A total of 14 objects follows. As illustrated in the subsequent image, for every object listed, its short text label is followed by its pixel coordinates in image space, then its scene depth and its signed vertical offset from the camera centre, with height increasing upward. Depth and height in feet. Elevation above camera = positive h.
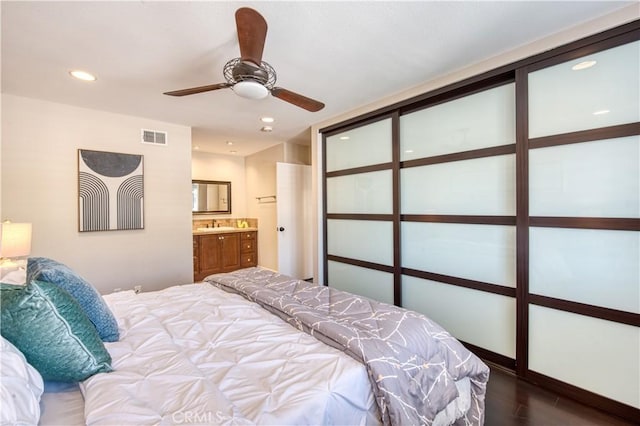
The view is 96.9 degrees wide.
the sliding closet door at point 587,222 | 5.55 -0.28
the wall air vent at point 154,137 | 11.47 +3.09
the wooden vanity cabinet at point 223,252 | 16.08 -2.44
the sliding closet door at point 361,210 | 10.25 +0.02
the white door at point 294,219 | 15.42 -0.46
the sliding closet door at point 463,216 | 7.35 -0.17
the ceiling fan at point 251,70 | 4.86 +2.95
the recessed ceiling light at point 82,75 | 7.64 +3.79
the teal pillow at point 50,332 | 3.19 -1.40
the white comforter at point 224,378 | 2.98 -2.08
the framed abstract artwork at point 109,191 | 10.18 +0.81
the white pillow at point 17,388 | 2.46 -1.68
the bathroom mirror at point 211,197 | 17.93 +0.99
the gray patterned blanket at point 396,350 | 3.84 -2.12
